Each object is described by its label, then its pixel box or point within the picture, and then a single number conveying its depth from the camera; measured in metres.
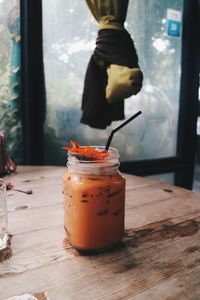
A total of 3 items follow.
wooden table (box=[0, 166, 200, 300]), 0.48
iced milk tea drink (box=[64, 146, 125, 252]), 0.59
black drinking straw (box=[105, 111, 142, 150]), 0.64
